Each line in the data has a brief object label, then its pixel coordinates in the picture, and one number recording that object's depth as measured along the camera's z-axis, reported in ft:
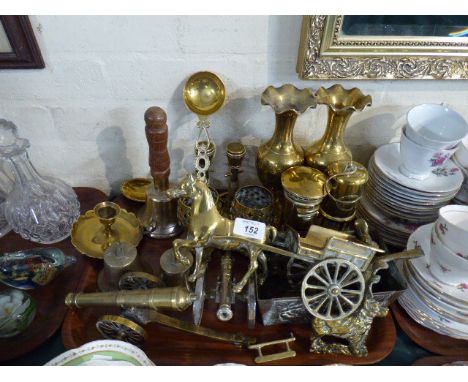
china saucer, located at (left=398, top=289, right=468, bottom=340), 2.32
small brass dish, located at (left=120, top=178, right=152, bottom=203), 3.15
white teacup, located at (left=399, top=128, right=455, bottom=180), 2.45
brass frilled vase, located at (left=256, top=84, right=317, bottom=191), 2.54
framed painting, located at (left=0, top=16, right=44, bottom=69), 2.30
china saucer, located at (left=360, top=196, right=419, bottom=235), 2.74
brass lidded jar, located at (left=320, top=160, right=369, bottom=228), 2.42
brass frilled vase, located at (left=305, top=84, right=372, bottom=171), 2.52
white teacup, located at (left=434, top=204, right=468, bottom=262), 2.10
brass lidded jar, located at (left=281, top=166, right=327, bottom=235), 2.37
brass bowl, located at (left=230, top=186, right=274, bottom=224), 2.51
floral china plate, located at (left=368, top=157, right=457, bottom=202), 2.60
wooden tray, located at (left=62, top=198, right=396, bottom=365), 2.27
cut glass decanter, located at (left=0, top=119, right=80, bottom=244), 2.75
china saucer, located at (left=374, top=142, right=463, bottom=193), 2.61
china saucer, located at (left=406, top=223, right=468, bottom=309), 2.29
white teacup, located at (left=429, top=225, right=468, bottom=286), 2.19
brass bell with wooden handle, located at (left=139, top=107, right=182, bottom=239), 2.44
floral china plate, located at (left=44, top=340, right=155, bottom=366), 1.97
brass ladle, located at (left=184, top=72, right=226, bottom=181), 2.60
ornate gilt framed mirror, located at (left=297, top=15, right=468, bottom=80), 2.37
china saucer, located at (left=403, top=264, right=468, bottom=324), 2.30
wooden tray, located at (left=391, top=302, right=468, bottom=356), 2.35
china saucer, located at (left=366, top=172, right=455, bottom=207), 2.62
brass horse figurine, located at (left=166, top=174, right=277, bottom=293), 2.19
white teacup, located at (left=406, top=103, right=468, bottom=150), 2.57
